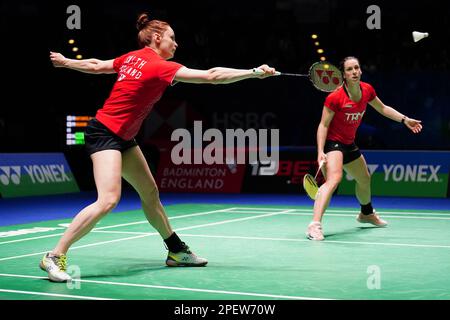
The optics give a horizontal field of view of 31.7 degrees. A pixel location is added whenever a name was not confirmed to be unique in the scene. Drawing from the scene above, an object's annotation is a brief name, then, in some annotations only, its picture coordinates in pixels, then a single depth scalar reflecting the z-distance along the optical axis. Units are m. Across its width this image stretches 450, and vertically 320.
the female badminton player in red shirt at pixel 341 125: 8.65
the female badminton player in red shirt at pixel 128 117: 5.81
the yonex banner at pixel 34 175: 14.92
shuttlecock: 8.78
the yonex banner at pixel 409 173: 14.63
